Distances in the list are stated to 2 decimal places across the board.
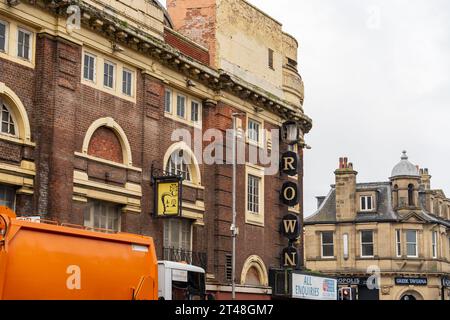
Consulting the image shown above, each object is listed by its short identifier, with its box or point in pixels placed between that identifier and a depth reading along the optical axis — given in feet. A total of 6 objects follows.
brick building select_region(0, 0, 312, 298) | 89.86
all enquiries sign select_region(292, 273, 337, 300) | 143.02
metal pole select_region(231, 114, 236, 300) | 120.67
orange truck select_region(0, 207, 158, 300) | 53.93
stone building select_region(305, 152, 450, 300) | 235.40
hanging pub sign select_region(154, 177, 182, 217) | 107.04
